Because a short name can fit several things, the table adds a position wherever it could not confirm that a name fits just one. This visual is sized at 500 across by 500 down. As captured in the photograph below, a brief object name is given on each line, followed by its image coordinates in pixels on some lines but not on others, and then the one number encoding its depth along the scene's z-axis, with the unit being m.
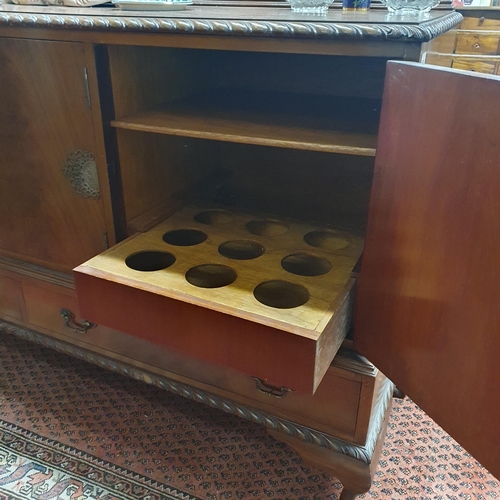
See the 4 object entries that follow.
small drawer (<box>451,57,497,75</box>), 1.48
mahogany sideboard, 0.66
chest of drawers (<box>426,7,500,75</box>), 1.46
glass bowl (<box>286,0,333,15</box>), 0.80
